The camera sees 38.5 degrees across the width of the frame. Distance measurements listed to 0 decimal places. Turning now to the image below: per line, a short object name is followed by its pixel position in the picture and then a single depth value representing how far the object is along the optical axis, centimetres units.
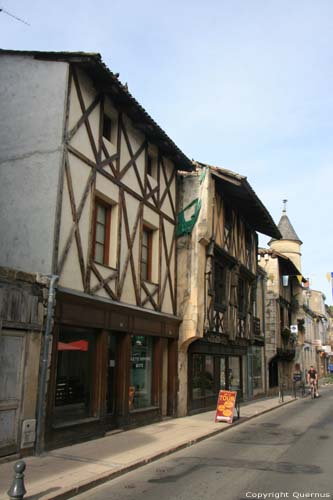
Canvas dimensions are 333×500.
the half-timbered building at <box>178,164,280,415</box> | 1530
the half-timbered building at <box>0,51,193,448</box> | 969
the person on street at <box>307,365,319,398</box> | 2492
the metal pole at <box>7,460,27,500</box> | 526
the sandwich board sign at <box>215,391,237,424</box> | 1373
